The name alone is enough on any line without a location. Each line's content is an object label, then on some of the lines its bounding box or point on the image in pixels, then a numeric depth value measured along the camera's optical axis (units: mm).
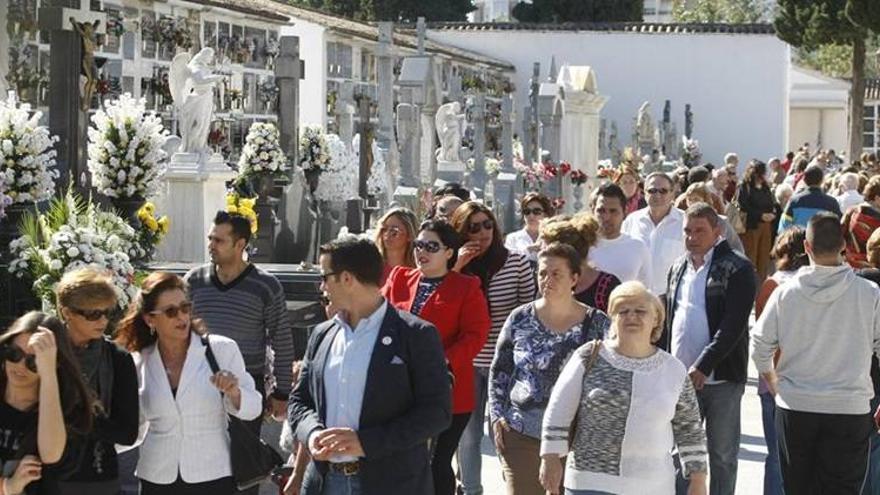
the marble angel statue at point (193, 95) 26895
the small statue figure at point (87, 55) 21404
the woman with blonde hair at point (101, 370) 8540
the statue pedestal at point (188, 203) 27157
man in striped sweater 11178
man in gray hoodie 11476
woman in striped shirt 12780
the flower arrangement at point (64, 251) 14507
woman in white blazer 8963
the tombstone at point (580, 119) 42493
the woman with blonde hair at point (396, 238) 12709
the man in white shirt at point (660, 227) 16163
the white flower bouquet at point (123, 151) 21833
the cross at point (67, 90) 21166
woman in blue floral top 10416
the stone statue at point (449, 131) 37305
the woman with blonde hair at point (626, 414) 9058
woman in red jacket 11565
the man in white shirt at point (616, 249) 14210
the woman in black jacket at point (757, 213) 28443
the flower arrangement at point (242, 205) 25799
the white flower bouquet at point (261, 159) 30111
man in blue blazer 8296
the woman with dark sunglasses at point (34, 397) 7998
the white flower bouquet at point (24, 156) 17044
